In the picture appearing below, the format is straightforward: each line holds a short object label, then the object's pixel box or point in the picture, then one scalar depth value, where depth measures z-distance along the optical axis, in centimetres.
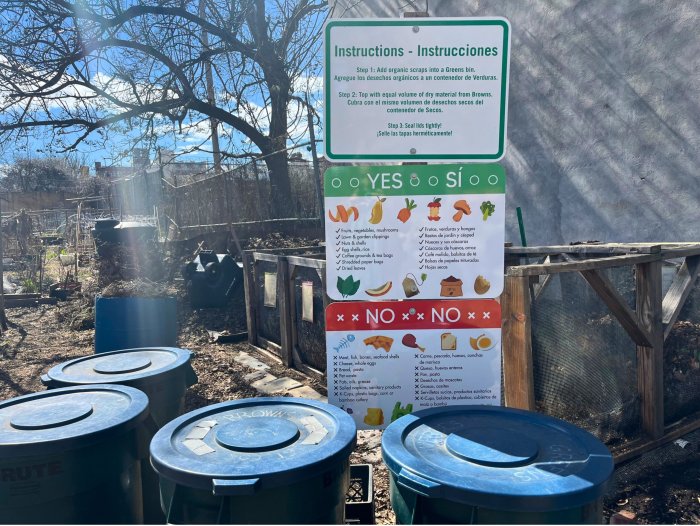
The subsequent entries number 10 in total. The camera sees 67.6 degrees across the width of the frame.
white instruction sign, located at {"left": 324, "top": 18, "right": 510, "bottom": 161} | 238
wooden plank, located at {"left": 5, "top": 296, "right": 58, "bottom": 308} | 1175
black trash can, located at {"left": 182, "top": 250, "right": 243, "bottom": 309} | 1004
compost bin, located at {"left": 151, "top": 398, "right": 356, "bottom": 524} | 165
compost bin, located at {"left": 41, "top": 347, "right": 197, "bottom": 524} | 281
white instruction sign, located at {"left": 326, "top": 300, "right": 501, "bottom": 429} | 253
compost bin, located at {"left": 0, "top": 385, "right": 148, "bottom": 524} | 192
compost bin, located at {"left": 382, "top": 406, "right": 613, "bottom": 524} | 152
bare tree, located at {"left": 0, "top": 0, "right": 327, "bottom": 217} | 1077
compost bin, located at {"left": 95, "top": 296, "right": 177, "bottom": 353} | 540
